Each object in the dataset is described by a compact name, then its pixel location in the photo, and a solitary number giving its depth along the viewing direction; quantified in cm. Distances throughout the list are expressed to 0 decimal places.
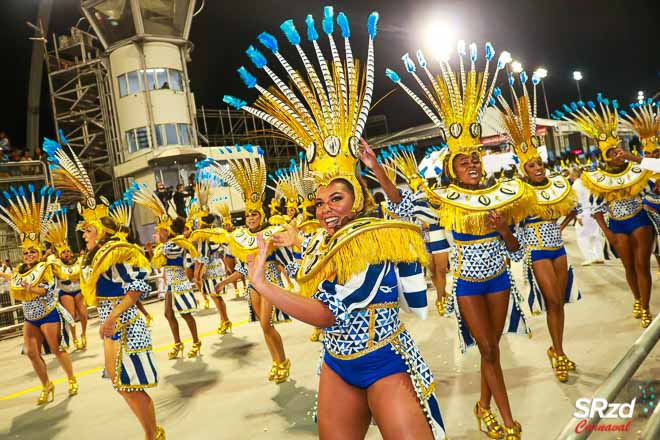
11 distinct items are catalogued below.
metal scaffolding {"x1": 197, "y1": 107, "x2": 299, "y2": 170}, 2703
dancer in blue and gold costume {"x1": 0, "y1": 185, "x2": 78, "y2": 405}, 610
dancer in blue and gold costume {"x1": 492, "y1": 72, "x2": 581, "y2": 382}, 446
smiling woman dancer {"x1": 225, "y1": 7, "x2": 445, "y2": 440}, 229
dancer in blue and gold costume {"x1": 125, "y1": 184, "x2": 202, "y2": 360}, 734
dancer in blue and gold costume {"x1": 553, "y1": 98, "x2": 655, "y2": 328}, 556
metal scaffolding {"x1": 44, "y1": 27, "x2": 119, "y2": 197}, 2445
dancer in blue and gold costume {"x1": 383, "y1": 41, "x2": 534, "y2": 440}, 354
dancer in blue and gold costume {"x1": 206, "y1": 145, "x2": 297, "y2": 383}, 555
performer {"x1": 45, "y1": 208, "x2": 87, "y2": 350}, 831
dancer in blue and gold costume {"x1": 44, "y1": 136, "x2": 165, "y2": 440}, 403
